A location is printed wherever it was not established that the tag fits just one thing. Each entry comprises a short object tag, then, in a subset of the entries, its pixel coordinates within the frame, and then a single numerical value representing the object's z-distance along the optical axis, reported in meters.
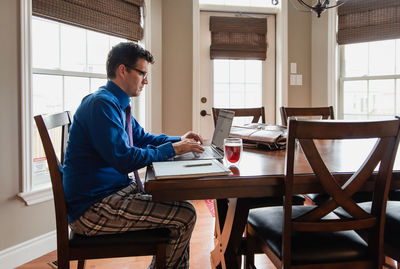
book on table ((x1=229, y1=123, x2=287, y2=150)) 1.69
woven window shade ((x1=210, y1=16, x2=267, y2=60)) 3.71
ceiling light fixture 1.91
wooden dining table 1.04
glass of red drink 1.26
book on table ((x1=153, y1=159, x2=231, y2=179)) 1.05
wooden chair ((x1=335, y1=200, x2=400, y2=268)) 1.31
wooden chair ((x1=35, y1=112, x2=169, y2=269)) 1.25
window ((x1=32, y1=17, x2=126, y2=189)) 2.34
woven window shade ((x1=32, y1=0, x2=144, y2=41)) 2.27
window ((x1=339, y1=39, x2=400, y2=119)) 3.48
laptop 1.39
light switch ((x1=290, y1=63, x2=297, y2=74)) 3.83
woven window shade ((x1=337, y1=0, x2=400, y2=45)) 3.32
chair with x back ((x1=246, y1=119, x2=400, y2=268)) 1.02
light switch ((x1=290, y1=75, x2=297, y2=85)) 3.84
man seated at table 1.23
